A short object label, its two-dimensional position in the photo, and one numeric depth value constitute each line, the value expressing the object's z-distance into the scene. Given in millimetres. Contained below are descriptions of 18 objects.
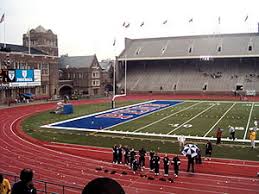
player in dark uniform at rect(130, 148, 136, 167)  16662
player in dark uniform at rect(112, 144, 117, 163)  17591
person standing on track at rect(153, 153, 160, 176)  15688
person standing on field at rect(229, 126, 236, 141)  21984
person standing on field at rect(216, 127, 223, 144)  21098
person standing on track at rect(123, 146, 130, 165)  17411
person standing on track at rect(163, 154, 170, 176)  15312
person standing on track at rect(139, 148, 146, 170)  16594
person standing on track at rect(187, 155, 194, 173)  15940
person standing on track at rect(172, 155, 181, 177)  15383
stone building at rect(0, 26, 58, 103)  49625
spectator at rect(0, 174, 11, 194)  6692
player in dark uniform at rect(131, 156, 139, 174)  16203
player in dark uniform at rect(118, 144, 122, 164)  17606
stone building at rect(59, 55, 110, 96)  68812
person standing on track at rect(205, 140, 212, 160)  18316
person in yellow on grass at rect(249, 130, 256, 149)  20078
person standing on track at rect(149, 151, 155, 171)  16094
